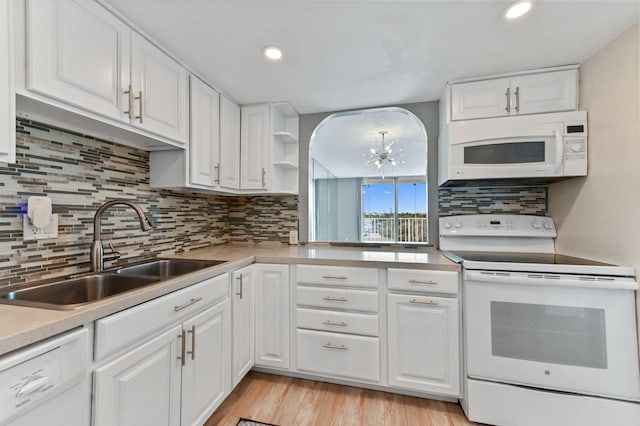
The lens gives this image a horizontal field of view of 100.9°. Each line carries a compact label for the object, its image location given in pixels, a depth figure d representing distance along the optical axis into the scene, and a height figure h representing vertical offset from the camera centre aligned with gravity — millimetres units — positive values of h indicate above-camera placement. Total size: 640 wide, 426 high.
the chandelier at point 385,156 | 3910 +899
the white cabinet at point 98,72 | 979 +651
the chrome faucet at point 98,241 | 1354 -131
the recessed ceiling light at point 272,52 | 1549 +976
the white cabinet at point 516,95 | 1728 +810
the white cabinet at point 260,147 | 2301 +598
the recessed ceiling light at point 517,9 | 1215 +964
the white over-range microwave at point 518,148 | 1682 +440
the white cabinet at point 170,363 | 931 -636
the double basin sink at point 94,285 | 1054 -329
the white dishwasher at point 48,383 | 658 -459
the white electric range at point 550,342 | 1356 -705
